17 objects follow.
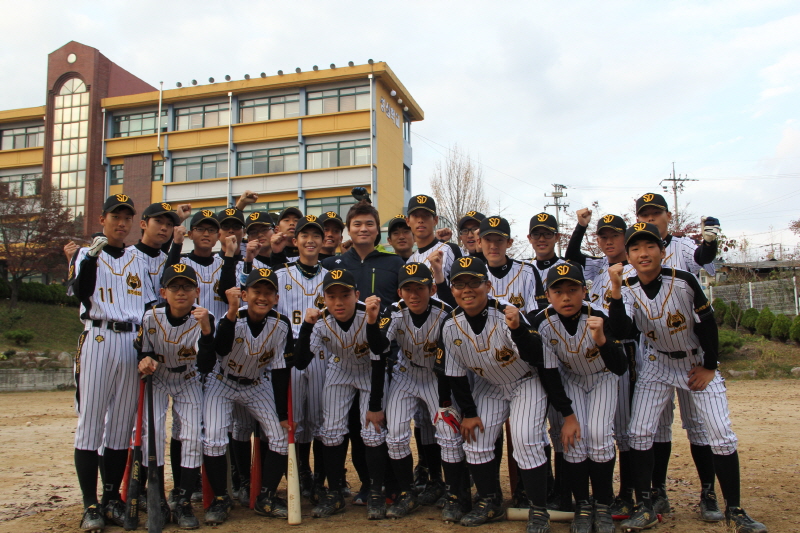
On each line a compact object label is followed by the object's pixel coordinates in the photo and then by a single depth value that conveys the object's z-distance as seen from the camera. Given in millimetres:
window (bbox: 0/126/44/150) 41719
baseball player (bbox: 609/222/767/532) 4633
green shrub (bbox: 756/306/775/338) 19531
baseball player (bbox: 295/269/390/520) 5266
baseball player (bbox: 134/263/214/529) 5094
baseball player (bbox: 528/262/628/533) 4570
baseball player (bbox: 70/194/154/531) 5062
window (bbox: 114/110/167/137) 38188
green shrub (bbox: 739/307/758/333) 20480
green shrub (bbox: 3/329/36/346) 21453
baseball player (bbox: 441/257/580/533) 4699
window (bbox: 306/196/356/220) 33875
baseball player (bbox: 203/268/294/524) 5176
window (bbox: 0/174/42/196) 37562
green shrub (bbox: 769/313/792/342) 18688
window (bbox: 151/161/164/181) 37844
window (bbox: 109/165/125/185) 39125
